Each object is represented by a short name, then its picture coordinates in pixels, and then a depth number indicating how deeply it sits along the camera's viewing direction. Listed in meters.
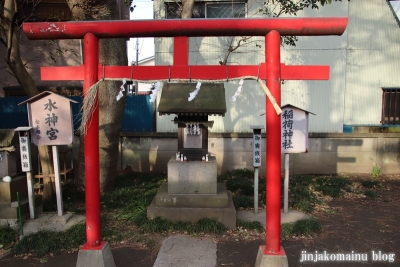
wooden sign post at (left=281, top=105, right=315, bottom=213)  6.42
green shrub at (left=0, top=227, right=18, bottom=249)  5.29
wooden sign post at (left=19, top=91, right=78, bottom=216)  5.69
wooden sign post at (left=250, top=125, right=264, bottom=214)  6.45
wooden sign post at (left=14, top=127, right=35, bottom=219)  5.77
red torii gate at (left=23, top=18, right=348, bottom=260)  3.87
